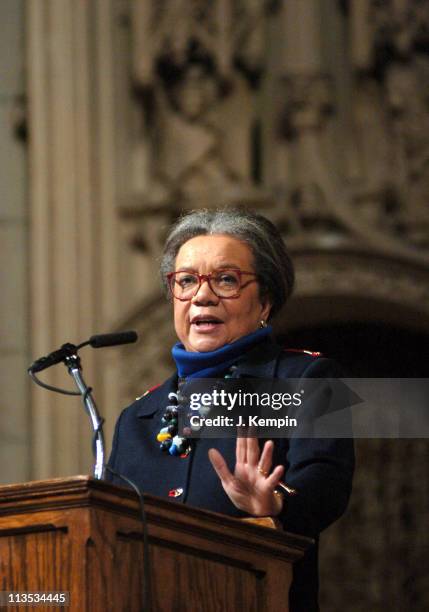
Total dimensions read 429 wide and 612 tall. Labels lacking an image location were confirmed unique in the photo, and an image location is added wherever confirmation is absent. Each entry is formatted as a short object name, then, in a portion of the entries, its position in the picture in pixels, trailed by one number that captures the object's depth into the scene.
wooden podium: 5.56
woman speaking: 6.48
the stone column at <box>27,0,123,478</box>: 13.05
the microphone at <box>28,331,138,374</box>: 6.74
